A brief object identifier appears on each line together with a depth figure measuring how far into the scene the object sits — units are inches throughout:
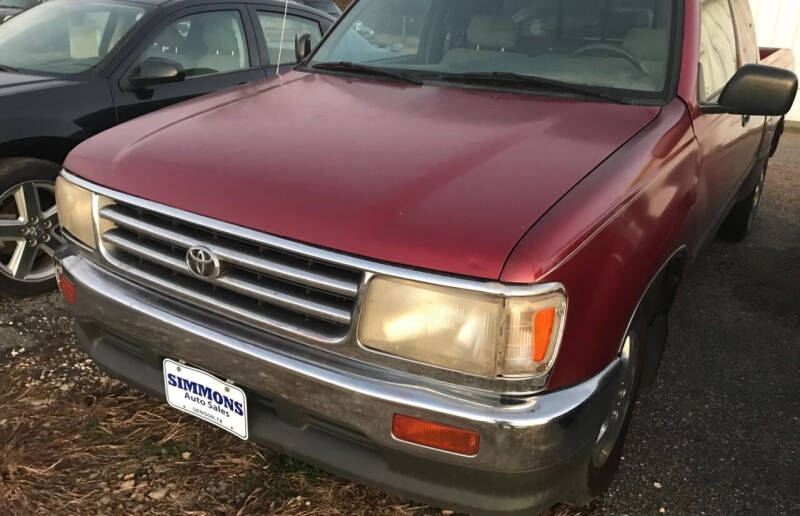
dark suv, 133.3
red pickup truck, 63.4
